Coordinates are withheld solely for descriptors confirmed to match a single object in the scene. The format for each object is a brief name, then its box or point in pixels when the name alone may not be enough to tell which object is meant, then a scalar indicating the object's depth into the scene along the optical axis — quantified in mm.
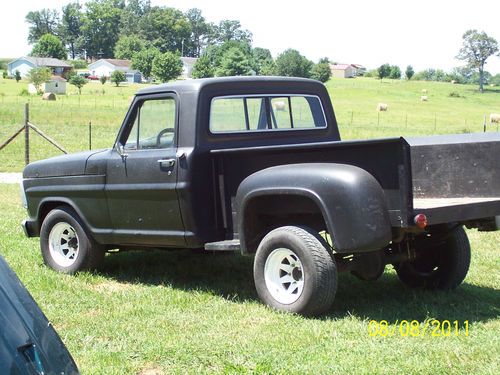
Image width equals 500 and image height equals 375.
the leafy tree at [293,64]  103938
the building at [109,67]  137812
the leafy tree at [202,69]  108125
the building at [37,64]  132500
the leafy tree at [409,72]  139500
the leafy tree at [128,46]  159875
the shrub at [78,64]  151225
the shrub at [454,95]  83475
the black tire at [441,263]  6289
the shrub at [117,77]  102750
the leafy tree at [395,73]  133750
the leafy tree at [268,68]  105862
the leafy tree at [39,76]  82219
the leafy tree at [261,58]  111750
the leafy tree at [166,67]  111875
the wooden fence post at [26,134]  17984
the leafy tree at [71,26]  182375
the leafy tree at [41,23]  186000
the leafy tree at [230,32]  183250
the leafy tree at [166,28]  172000
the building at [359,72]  169225
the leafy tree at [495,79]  171250
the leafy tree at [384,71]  129500
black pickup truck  5164
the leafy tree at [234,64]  102125
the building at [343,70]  163000
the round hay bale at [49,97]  62750
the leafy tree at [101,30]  178125
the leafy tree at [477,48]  117188
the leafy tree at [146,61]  126625
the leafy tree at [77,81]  89812
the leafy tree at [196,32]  182000
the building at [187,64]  149738
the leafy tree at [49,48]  158500
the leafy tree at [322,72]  102500
